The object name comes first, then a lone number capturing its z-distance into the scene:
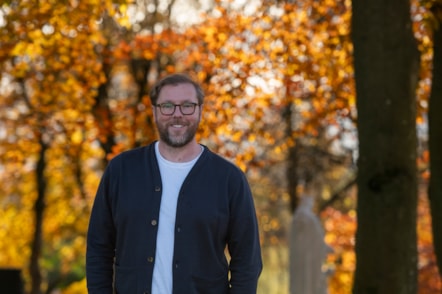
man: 6.13
